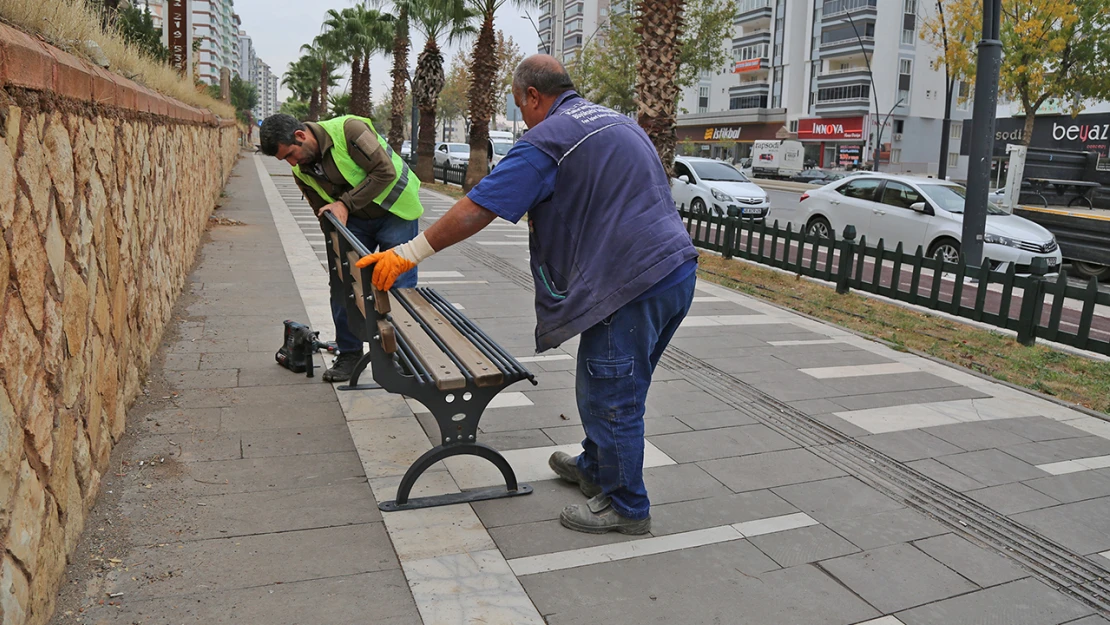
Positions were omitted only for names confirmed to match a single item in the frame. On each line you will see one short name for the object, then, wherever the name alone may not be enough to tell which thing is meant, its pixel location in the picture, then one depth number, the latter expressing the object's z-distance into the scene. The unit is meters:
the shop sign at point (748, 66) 68.19
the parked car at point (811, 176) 45.06
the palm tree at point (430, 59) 27.95
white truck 51.28
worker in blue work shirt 3.18
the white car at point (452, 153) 36.22
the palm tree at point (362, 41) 42.50
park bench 3.39
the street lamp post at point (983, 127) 8.90
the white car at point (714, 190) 17.52
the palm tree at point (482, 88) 24.03
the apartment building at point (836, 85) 56.78
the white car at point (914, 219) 11.77
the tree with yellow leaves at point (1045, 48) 25.23
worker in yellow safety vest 4.66
